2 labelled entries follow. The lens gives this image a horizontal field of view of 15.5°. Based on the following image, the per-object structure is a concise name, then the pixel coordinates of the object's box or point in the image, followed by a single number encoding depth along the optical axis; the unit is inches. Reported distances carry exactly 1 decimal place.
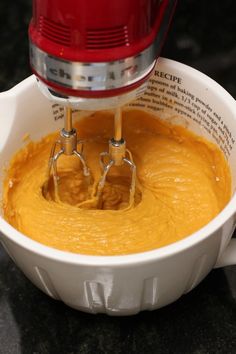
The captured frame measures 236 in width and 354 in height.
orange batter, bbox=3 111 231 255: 26.6
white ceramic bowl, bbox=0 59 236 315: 23.3
